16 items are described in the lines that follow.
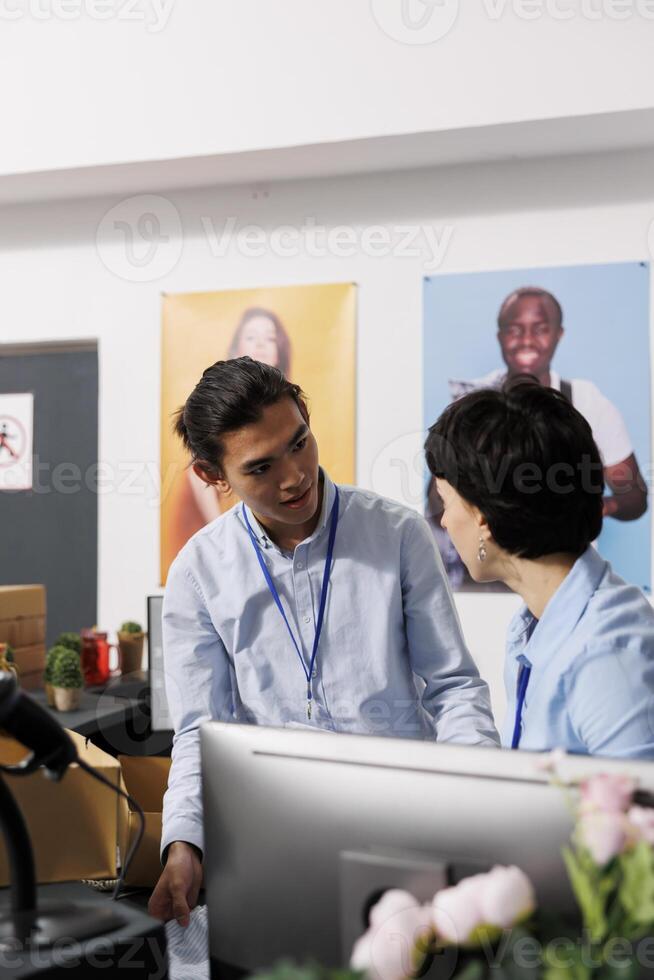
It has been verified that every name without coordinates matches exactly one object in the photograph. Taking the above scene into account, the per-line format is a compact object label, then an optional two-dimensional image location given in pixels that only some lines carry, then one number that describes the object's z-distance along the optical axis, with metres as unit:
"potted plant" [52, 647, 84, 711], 2.77
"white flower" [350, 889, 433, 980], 0.67
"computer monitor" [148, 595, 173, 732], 2.71
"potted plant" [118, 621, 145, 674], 3.24
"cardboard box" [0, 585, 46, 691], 2.98
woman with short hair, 1.14
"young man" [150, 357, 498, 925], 1.67
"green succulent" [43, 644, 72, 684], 2.82
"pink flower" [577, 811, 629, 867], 0.63
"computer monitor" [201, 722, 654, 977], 0.77
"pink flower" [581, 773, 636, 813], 0.64
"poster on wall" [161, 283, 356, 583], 3.27
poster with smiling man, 2.99
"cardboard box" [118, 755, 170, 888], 1.33
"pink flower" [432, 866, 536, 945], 0.64
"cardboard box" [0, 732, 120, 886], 1.14
